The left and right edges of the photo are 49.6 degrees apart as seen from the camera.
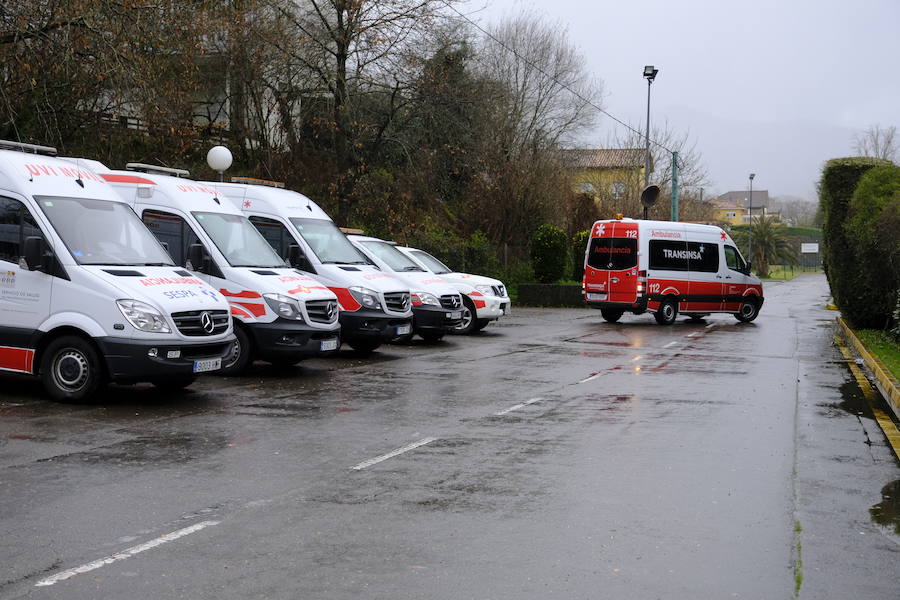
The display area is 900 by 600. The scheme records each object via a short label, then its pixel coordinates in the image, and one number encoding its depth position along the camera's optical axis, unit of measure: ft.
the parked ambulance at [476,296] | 70.33
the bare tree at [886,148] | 231.30
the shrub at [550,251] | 115.24
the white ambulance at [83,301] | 35.22
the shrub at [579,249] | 119.96
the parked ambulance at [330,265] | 52.65
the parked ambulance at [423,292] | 61.26
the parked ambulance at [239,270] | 44.27
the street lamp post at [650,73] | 128.67
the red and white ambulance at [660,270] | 84.02
